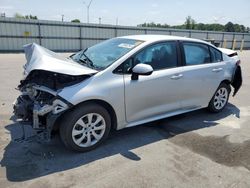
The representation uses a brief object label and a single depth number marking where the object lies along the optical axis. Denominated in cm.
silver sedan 256
